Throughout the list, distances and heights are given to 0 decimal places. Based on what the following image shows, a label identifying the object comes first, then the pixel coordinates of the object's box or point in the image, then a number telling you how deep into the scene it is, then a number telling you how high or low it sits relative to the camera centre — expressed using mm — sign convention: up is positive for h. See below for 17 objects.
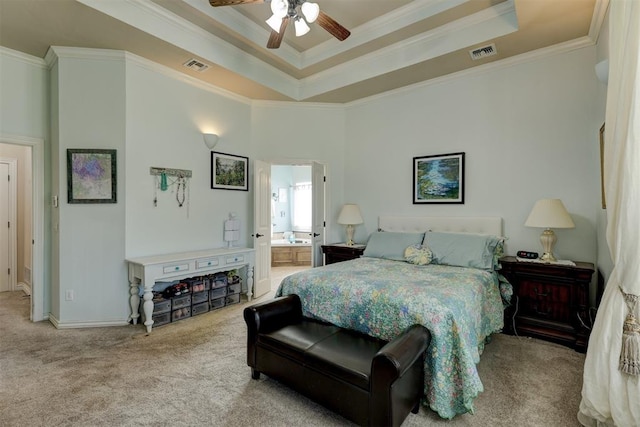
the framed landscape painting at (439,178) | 4016 +410
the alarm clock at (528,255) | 3259 -474
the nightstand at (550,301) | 2877 -889
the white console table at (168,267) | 3307 -678
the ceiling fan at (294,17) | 2441 +1586
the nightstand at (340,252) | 4480 -626
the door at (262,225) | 4684 -253
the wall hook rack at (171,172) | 3801 +467
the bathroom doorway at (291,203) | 8344 +161
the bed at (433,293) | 1936 -638
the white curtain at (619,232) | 1601 -121
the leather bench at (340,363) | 1690 -947
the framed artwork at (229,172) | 4453 +552
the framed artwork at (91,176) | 3432 +364
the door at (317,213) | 4934 -62
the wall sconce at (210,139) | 4305 +961
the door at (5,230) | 4730 -327
